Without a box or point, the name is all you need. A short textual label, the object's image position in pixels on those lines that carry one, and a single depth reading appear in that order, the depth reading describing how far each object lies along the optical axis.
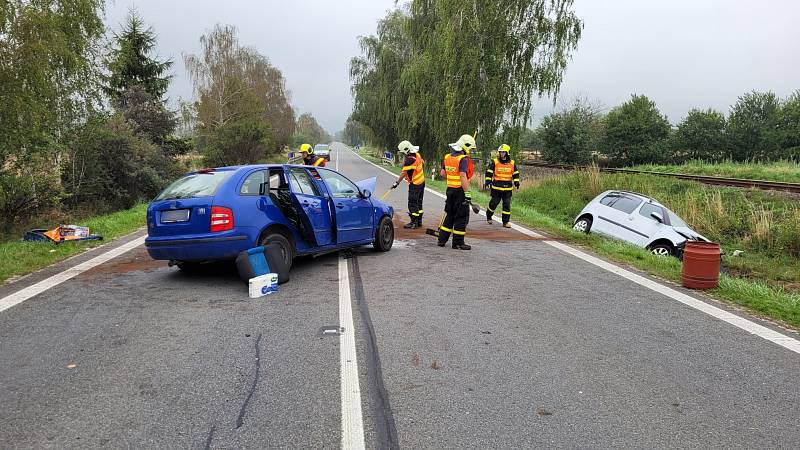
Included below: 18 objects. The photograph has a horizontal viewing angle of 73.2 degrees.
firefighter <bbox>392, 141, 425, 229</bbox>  11.54
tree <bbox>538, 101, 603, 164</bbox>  52.78
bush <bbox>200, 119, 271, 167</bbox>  31.41
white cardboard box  5.87
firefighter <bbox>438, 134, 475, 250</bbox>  8.95
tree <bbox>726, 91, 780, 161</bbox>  52.38
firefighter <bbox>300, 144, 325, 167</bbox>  11.79
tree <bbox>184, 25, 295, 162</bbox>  34.51
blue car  6.18
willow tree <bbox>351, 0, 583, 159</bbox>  21.16
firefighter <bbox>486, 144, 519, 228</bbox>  12.20
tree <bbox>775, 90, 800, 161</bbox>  50.22
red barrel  6.51
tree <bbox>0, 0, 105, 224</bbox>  9.55
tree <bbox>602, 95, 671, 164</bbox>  55.06
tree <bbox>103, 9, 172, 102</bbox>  27.17
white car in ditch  11.40
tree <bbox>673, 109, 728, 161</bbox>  54.22
